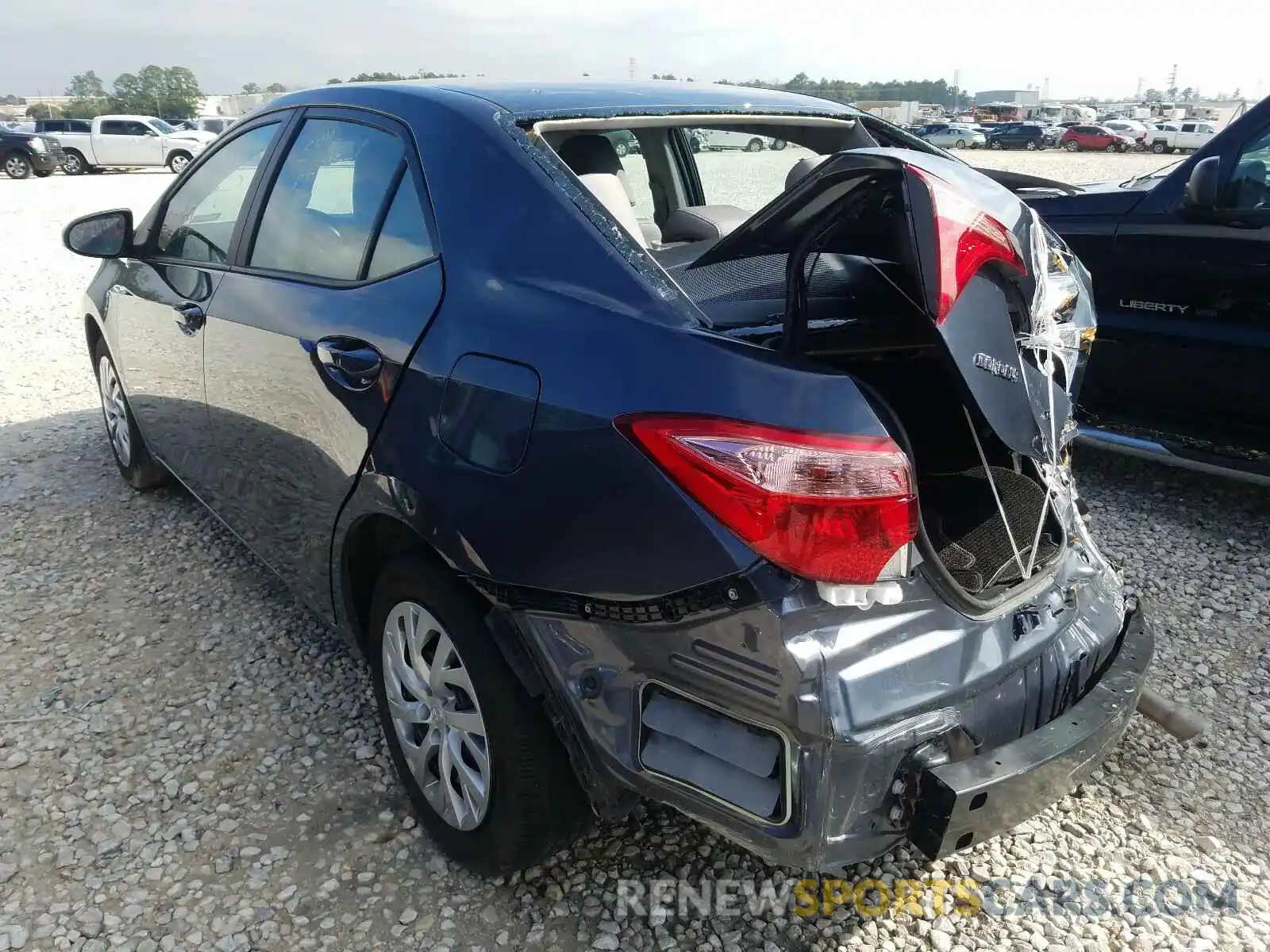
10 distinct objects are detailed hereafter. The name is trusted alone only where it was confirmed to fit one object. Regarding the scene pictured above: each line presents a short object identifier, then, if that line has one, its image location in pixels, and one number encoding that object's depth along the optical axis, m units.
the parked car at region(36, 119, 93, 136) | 27.91
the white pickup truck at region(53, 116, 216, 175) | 27.02
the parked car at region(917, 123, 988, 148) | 49.31
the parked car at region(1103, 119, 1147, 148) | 45.59
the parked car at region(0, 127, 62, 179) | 25.06
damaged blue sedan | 1.56
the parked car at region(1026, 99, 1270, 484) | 3.78
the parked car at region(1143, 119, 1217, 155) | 43.25
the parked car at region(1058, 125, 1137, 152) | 44.97
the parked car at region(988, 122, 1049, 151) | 48.56
